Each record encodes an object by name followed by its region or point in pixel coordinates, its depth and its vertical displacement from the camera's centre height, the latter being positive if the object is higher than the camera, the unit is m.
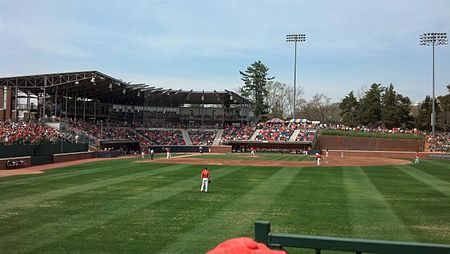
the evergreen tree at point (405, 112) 90.29 +4.34
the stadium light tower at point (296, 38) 79.26 +17.82
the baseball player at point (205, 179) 22.32 -2.75
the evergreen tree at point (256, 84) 107.00 +11.79
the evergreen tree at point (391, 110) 89.00 +4.68
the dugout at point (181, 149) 73.38 -3.69
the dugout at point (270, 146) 71.69 -2.90
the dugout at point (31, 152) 36.44 -2.61
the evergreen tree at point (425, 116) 88.81 +3.50
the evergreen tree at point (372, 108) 92.25 +5.23
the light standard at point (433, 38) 67.88 +15.58
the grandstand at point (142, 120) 55.78 +1.40
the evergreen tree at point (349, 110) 98.62 +5.15
